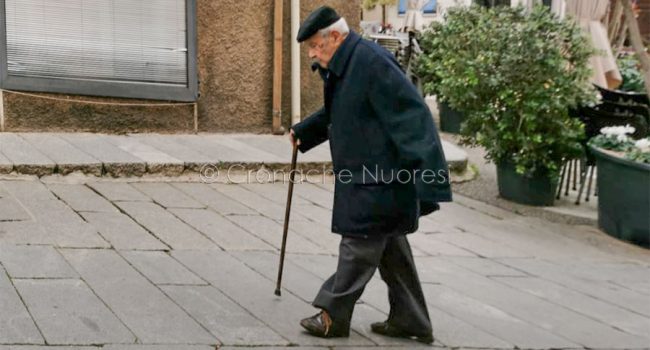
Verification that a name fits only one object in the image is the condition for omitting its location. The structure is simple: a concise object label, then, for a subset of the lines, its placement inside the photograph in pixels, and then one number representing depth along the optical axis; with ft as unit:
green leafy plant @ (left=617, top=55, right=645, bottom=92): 37.60
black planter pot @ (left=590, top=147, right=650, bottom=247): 22.06
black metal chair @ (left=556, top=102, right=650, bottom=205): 25.20
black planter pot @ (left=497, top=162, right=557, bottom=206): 25.59
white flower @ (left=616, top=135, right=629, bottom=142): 23.55
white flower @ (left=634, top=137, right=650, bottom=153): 22.71
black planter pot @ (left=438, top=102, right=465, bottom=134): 36.81
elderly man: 12.81
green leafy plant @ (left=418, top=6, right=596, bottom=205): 24.53
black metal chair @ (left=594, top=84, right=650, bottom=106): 26.78
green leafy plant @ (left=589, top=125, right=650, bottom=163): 22.49
